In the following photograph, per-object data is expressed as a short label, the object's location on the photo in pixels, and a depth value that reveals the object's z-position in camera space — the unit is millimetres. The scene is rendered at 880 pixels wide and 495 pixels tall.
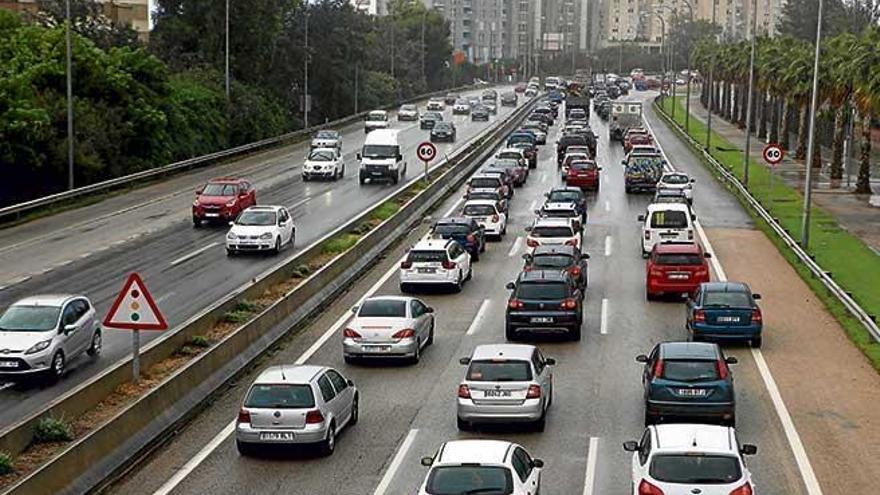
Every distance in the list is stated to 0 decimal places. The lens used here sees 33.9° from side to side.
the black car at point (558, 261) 36500
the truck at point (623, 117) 99688
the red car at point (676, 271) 36906
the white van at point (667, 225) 43781
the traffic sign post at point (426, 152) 62781
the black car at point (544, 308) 31562
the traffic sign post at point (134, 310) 23000
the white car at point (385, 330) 29469
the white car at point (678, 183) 57838
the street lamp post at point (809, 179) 44688
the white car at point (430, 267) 38344
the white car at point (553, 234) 42344
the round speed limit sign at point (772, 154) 56625
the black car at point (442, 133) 94938
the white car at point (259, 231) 43719
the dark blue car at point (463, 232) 43969
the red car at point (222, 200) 50594
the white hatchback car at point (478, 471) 17234
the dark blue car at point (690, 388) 23344
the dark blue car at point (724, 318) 30703
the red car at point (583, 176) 66062
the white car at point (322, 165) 68125
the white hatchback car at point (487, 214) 49062
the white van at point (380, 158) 66438
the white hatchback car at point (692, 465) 17500
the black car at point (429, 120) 108812
